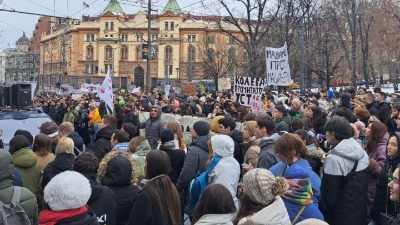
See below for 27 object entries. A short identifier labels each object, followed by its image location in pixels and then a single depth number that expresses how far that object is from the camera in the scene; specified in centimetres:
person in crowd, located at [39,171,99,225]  407
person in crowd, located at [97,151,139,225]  538
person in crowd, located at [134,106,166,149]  1132
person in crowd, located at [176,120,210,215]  677
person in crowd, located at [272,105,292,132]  993
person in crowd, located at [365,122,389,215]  611
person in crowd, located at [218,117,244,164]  805
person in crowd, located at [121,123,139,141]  863
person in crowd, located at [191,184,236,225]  402
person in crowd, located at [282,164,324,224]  471
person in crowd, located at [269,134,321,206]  525
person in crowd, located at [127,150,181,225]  484
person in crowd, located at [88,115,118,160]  832
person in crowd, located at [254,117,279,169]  616
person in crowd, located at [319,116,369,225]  562
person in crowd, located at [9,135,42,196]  639
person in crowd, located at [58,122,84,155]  898
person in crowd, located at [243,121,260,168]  672
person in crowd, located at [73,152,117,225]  490
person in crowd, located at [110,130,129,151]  773
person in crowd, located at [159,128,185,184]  718
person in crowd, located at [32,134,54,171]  703
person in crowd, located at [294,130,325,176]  654
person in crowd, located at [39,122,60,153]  903
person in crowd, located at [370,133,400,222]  540
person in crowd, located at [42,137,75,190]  593
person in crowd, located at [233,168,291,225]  399
